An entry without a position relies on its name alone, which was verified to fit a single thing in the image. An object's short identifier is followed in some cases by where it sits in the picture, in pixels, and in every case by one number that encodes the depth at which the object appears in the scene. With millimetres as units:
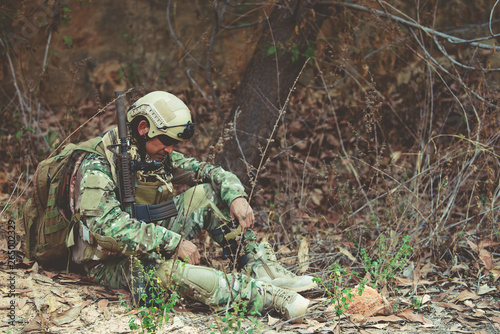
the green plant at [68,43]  9953
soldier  5613
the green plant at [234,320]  4777
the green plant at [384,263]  6331
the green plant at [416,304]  6020
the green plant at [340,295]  5333
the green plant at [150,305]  4672
